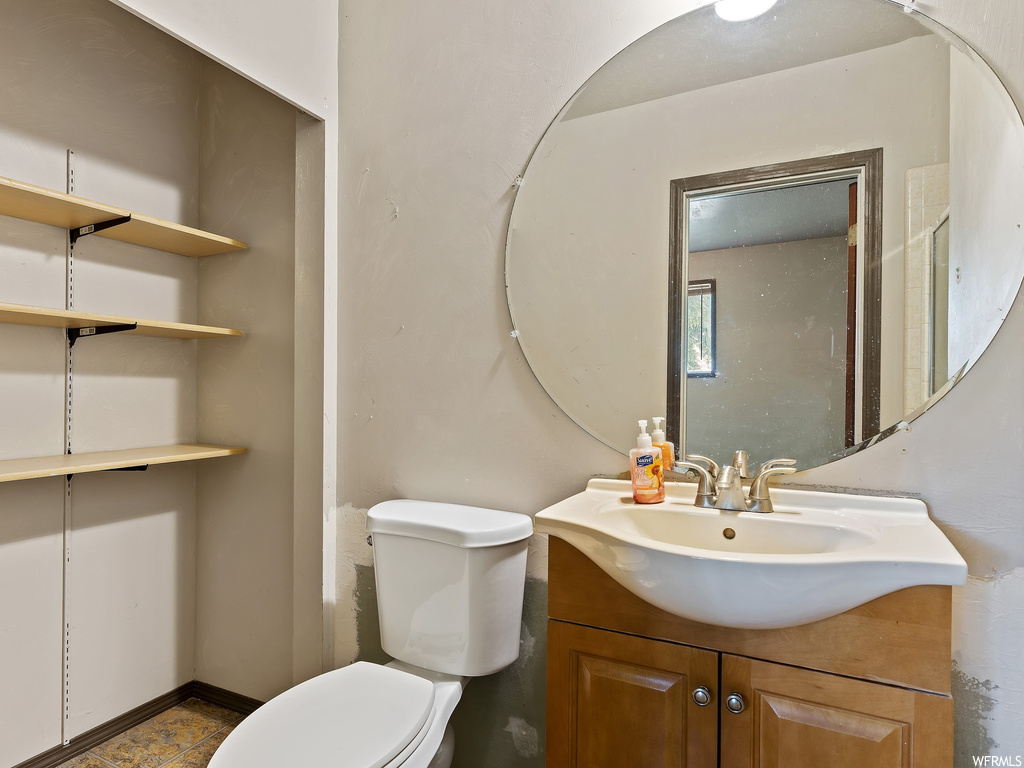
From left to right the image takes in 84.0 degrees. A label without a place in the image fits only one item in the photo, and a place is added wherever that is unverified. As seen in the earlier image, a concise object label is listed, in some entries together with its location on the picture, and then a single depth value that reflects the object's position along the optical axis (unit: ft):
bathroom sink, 2.51
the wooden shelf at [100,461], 4.44
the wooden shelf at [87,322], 4.49
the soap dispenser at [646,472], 3.75
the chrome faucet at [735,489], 3.52
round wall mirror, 3.40
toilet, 3.53
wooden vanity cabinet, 2.62
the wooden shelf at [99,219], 4.45
